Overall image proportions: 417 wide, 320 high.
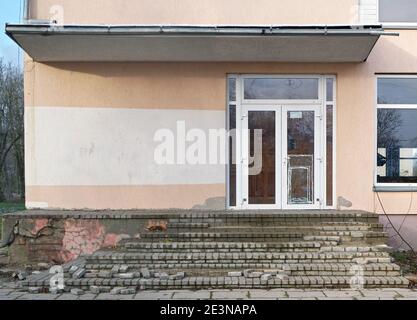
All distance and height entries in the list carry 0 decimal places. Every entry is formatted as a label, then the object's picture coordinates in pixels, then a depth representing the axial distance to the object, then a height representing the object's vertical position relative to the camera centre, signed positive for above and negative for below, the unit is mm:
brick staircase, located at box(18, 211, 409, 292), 6004 -1520
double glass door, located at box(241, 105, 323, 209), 8664 +32
